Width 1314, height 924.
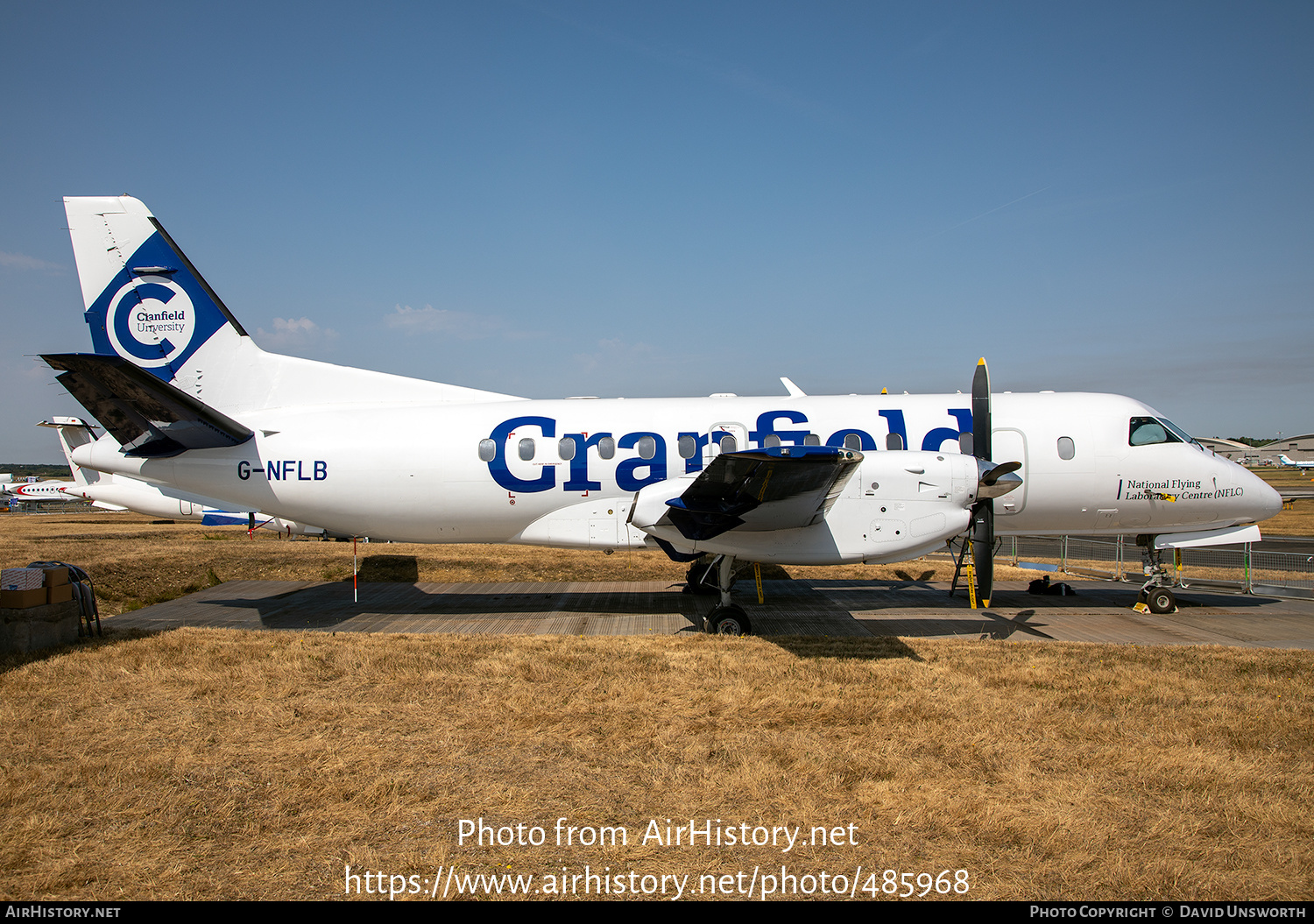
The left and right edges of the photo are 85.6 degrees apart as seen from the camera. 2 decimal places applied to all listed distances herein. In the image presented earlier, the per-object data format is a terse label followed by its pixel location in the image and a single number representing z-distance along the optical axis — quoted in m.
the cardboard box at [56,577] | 9.37
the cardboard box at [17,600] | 8.91
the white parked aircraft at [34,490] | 55.25
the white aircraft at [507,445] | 11.76
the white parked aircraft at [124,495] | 27.73
